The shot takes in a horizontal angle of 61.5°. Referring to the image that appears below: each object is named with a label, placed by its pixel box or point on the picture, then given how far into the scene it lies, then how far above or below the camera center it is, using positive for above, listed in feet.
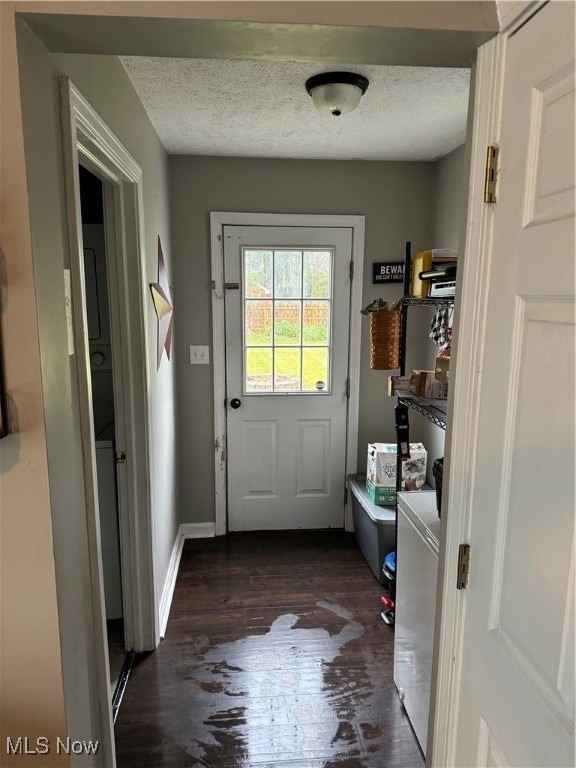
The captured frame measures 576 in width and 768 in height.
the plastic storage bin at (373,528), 8.77 -4.08
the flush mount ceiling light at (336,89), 5.75 +2.65
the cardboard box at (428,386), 5.67 -0.88
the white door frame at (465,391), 2.88 -0.52
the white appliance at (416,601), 5.13 -3.28
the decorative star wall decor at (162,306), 7.40 +0.02
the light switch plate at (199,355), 9.93 -0.96
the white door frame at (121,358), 3.85 -0.58
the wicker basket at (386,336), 6.73 -0.36
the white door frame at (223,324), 9.59 -0.30
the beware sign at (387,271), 9.96 +0.80
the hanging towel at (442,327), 7.84 -0.26
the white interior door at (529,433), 2.26 -0.63
